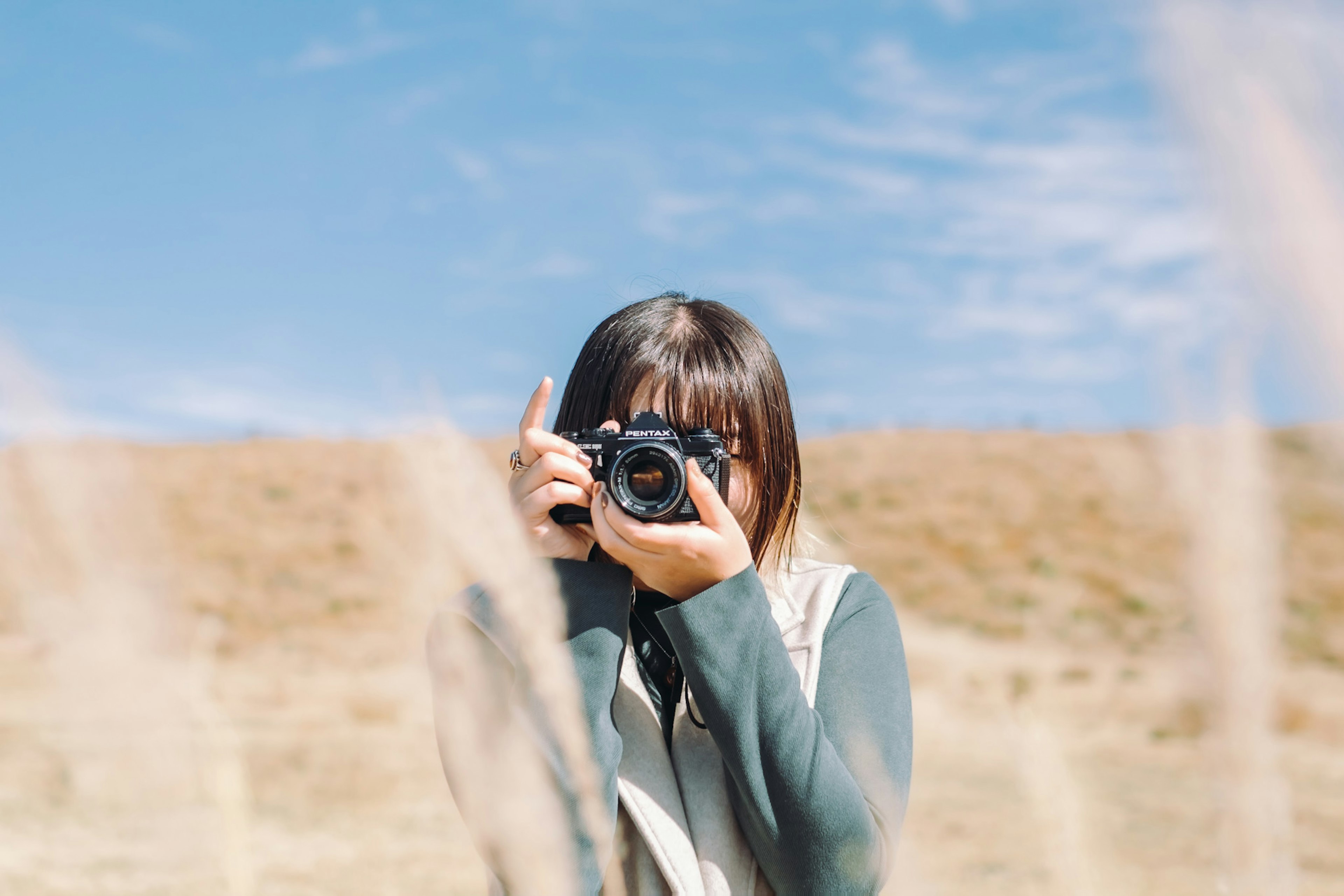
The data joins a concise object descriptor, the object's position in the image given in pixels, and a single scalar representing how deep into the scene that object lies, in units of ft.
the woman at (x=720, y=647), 4.06
